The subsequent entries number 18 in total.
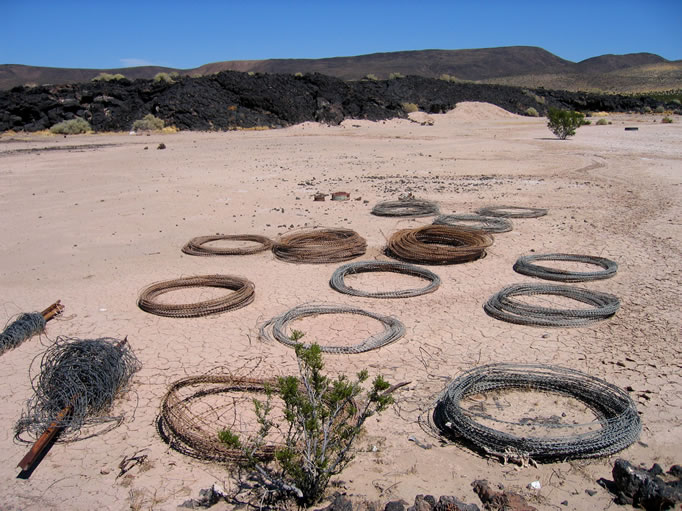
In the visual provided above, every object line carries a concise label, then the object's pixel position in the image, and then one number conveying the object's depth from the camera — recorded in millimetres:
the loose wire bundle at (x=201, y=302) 6309
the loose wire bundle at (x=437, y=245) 7949
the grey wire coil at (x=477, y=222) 9516
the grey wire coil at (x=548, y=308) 5883
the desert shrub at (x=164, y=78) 36812
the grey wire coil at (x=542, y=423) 3723
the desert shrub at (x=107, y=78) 38753
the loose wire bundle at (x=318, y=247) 8203
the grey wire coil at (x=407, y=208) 10641
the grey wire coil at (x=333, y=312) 5360
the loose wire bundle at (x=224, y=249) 8570
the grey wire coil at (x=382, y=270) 6773
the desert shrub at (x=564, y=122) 25392
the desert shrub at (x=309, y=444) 3061
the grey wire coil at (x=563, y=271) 7145
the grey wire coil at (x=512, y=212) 10523
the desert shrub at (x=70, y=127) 31125
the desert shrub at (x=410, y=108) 39531
